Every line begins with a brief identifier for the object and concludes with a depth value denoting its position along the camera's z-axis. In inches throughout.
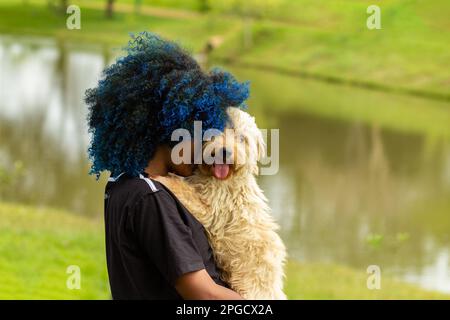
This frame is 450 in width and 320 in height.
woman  182.2
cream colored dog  216.1
